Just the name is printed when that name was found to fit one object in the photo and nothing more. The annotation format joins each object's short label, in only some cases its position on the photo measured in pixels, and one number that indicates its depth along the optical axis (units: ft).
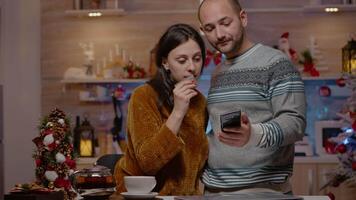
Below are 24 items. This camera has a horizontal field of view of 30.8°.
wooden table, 6.82
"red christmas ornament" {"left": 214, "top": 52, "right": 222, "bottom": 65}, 17.60
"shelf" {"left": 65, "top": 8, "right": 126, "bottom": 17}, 17.99
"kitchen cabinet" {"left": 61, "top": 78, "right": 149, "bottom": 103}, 18.10
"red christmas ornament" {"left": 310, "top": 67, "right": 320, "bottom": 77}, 17.48
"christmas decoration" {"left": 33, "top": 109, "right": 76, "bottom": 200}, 7.05
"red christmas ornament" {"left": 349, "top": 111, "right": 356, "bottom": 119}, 15.27
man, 7.30
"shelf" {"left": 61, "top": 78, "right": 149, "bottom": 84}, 17.75
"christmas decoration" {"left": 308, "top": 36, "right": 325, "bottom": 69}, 17.89
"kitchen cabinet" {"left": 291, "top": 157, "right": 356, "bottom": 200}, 16.19
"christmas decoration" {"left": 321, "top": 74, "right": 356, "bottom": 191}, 15.20
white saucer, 6.57
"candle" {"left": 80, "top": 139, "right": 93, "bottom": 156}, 17.37
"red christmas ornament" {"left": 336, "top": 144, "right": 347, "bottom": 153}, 15.21
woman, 7.77
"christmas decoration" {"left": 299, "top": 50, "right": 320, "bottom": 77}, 17.48
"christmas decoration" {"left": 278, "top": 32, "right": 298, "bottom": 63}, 17.54
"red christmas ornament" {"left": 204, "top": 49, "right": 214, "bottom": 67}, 17.75
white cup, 6.64
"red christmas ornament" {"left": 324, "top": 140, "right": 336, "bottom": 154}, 16.48
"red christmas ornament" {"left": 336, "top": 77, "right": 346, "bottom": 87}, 16.62
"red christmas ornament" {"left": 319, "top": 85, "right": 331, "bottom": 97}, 17.79
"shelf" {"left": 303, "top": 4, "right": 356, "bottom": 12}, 17.40
